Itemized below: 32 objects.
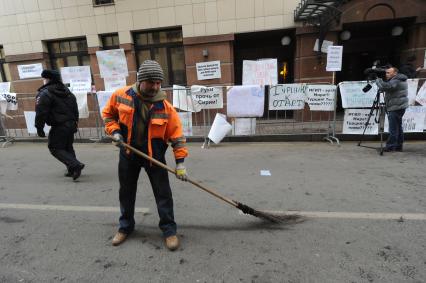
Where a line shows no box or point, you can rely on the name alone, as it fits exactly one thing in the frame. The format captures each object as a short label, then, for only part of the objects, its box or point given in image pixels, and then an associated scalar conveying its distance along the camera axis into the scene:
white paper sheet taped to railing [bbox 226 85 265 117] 7.31
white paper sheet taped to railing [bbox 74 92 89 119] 8.46
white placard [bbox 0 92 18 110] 8.72
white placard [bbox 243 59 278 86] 7.97
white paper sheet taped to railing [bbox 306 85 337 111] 7.14
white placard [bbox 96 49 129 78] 8.62
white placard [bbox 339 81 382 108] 6.96
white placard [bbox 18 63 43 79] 10.79
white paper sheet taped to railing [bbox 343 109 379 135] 7.09
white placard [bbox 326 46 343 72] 7.23
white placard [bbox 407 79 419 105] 6.78
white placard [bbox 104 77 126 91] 8.94
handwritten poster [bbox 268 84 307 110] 7.21
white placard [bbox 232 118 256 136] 7.64
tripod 6.54
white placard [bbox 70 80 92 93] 9.23
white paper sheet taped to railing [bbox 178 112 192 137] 7.81
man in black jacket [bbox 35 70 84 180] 4.76
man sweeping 2.82
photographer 5.94
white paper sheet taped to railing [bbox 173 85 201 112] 7.68
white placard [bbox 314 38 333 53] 8.83
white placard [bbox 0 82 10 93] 9.65
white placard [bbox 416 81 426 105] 6.79
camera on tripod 5.99
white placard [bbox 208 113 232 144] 7.35
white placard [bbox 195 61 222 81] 9.71
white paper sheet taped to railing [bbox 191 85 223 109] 7.54
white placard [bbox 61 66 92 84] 9.26
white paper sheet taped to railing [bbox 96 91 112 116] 8.17
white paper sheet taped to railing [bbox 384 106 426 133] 6.87
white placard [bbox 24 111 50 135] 8.51
